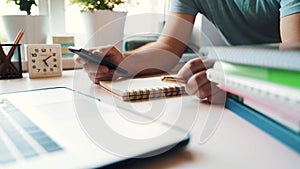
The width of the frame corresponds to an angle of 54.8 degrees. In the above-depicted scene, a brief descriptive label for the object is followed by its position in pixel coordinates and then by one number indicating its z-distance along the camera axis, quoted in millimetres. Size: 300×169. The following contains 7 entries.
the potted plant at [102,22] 1287
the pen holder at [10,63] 908
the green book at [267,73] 287
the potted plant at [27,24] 1150
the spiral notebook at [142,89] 628
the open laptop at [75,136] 317
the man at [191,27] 746
